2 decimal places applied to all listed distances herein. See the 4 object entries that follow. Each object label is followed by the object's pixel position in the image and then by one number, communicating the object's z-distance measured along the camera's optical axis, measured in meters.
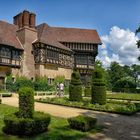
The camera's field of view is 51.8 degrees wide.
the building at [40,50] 21.27
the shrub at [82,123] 6.23
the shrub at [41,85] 21.12
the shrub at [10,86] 19.58
